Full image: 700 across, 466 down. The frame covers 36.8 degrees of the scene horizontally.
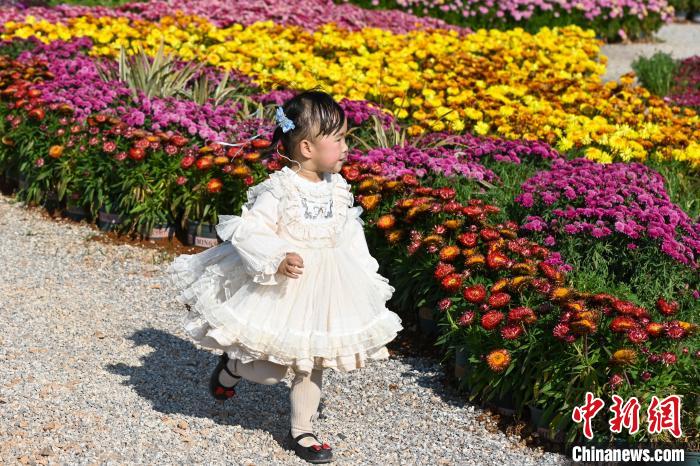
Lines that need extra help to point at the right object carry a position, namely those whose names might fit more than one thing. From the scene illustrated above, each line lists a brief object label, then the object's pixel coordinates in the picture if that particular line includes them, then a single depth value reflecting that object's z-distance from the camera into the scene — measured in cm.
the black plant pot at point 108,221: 628
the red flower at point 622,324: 387
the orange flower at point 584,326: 387
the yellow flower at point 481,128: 680
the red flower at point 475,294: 429
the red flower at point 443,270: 451
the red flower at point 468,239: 467
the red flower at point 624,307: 396
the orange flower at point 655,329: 390
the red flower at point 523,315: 409
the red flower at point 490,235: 466
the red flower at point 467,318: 431
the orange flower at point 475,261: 451
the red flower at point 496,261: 448
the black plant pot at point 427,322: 496
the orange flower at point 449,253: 462
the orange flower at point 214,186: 561
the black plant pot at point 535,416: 409
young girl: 364
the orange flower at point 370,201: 516
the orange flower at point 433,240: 470
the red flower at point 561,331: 394
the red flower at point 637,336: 385
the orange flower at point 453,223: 476
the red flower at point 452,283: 445
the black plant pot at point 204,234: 608
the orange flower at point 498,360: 407
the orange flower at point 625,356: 380
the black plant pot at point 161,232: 615
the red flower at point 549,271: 433
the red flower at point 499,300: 422
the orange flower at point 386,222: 498
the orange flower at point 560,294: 411
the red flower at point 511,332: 407
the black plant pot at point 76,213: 647
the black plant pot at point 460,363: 446
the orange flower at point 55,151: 628
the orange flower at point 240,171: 567
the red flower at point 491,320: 415
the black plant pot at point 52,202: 662
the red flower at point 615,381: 378
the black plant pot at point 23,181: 690
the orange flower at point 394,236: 497
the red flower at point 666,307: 410
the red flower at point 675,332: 389
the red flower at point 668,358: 381
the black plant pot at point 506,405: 426
